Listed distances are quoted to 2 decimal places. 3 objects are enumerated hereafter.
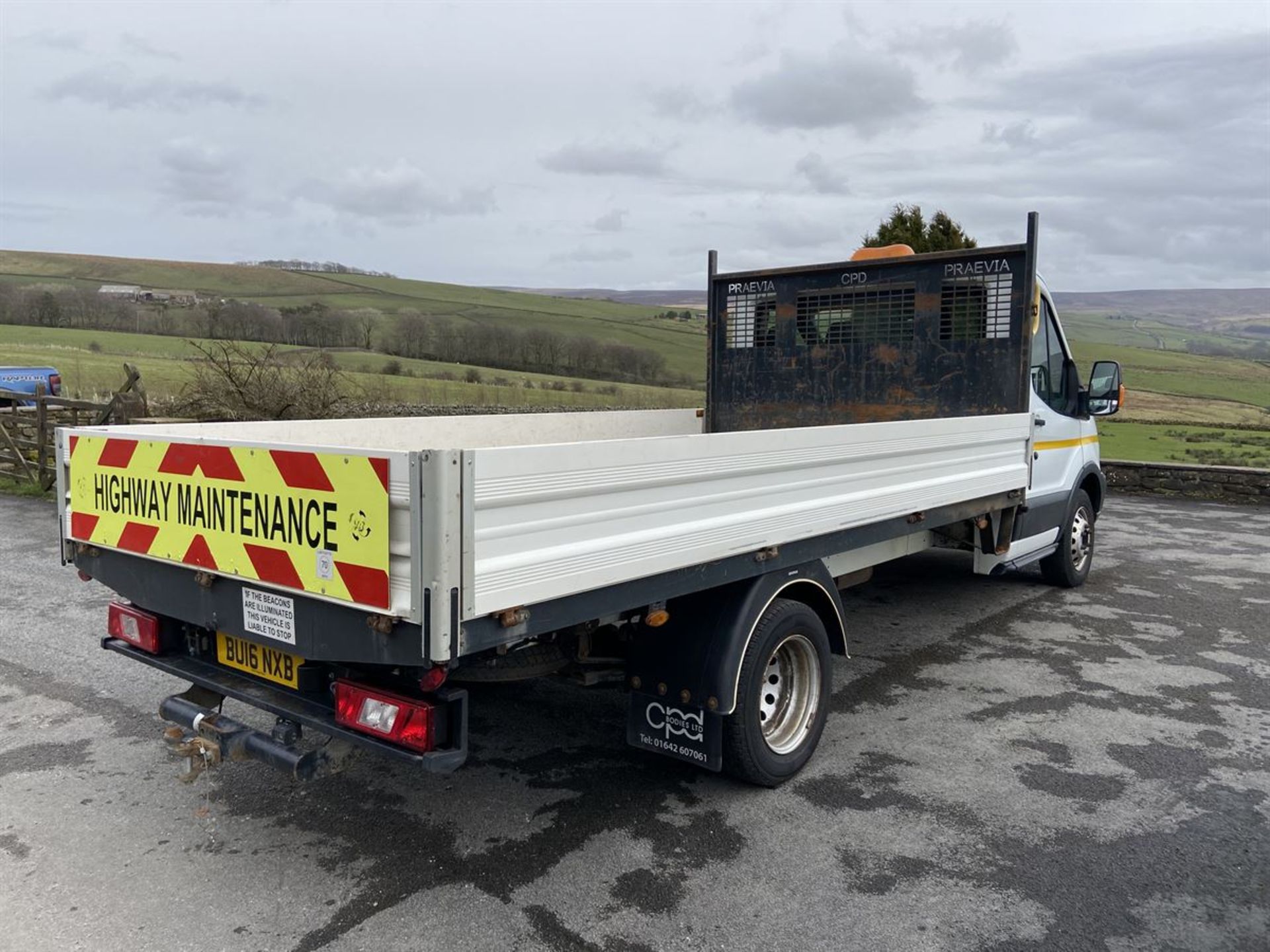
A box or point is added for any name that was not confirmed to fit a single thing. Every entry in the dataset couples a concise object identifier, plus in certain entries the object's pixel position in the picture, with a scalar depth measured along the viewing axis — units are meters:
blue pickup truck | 22.31
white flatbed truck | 2.56
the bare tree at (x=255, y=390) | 13.93
